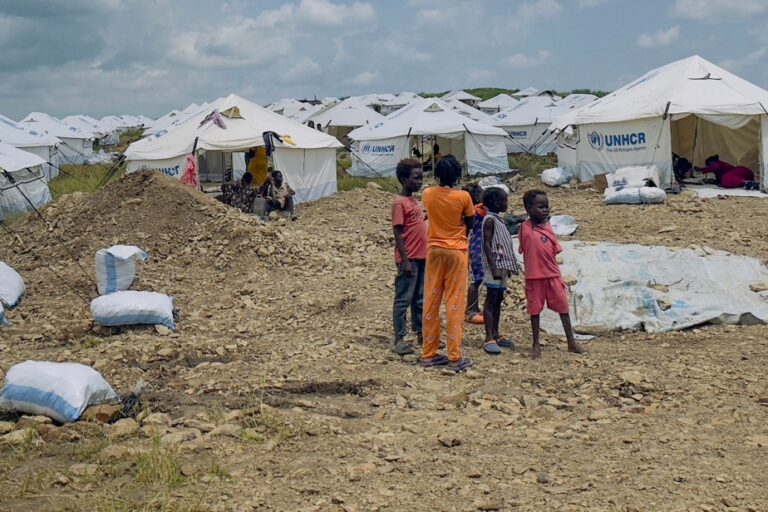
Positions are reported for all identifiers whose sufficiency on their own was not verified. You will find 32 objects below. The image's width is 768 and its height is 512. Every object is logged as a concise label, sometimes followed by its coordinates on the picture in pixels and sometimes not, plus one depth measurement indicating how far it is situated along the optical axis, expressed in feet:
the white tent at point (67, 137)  105.17
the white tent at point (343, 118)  106.83
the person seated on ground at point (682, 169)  53.83
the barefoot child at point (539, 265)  18.33
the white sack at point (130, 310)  22.04
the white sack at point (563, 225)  35.24
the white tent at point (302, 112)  114.82
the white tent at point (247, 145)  52.44
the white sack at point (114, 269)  26.63
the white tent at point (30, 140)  69.77
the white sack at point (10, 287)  26.78
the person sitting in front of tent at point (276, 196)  46.52
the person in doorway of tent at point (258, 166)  55.47
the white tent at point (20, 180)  51.55
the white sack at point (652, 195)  43.32
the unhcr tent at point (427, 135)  71.92
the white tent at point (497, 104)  149.07
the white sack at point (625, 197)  44.04
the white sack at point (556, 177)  57.14
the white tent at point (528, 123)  88.12
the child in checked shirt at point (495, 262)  18.71
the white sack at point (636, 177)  48.73
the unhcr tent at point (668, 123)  50.55
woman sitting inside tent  49.67
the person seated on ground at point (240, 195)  46.78
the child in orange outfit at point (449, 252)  17.13
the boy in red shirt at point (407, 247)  18.35
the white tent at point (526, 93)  170.71
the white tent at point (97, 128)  155.53
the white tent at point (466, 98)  169.07
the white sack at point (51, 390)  14.19
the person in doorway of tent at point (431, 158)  69.15
